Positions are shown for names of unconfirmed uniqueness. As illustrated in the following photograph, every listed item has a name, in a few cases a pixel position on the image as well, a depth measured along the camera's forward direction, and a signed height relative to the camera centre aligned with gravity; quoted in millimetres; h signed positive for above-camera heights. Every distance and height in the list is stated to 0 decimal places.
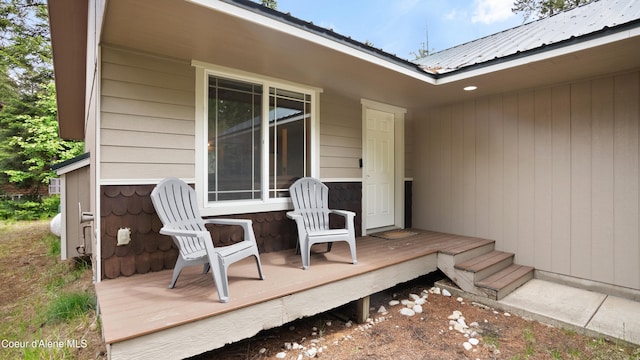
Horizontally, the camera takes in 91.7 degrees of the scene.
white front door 4590 +141
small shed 4414 -362
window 3093 +424
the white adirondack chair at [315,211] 3012 -364
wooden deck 1776 -831
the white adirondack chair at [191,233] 2121 -401
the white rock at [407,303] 3167 -1292
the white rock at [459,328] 2665 -1311
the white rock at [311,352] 2308 -1310
